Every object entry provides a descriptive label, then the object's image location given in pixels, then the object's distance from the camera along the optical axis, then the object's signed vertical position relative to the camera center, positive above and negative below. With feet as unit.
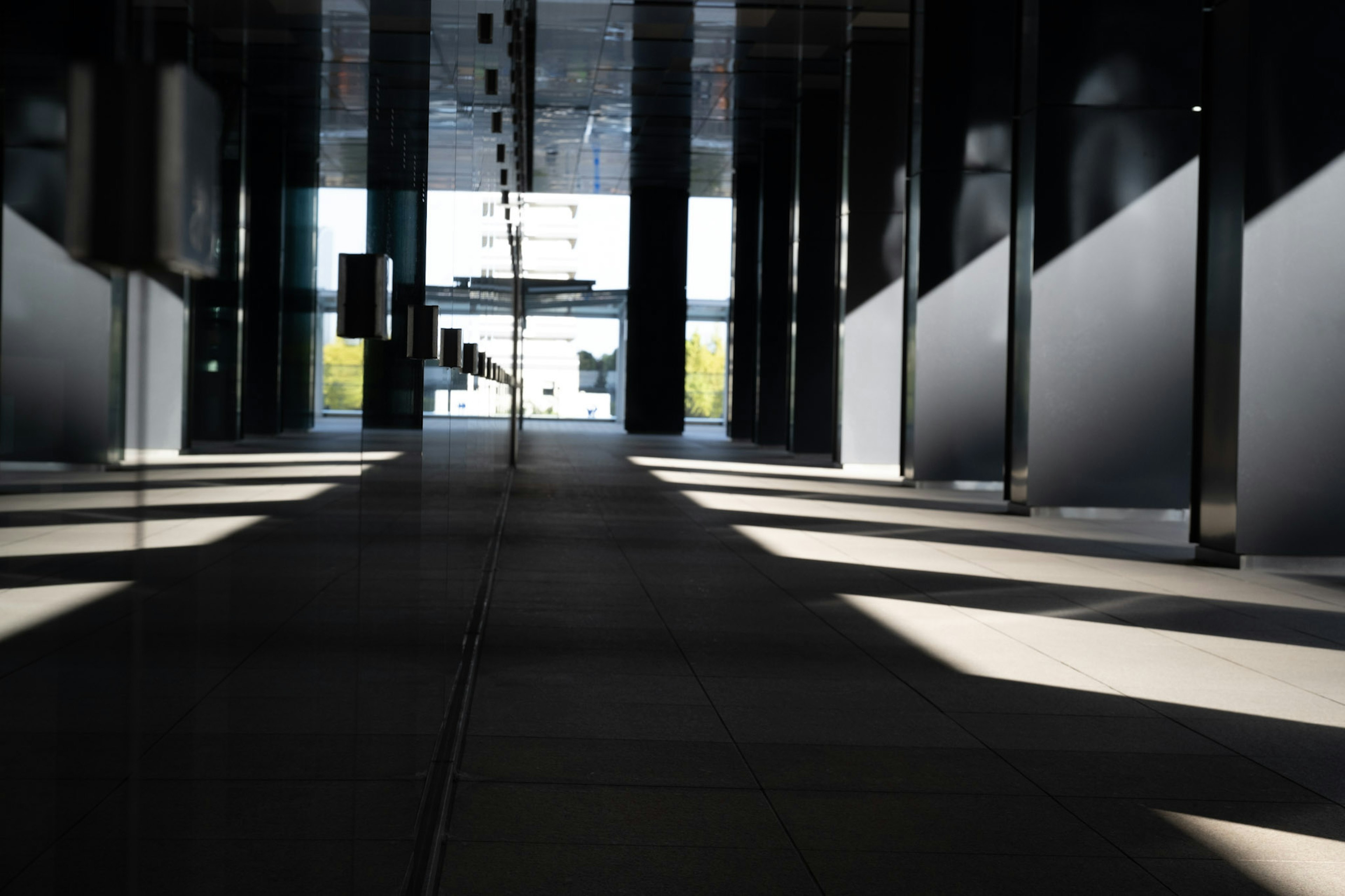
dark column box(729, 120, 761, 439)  111.75 +11.70
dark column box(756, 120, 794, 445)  103.09 +11.00
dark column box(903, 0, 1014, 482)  59.26 +8.37
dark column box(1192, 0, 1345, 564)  32.76 +3.87
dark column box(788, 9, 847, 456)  86.84 +12.27
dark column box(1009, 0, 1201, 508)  45.11 +6.97
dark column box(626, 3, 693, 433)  122.52 +11.01
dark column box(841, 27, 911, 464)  73.31 +10.67
